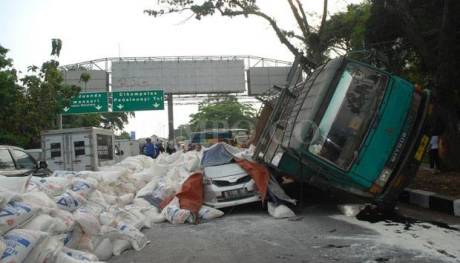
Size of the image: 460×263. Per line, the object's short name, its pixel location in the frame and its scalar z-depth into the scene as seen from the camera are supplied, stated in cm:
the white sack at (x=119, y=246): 628
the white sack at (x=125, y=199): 932
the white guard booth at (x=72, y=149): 2052
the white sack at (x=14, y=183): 605
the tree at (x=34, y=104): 2552
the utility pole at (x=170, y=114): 3475
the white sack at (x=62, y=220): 570
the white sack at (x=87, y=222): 600
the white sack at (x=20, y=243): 469
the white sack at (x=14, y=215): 504
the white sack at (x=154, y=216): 882
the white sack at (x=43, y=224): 540
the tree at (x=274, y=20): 1716
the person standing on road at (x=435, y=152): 1452
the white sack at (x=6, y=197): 521
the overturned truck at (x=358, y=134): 803
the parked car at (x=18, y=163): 1000
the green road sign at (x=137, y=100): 3206
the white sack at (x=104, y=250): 607
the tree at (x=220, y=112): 7169
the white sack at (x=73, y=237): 571
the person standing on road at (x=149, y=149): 2188
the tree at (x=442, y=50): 1175
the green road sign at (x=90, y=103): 3130
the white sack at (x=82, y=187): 730
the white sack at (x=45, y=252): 487
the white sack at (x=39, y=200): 574
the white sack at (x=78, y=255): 523
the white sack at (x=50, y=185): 672
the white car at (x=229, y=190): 923
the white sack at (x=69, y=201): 645
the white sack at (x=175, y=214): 863
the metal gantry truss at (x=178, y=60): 3369
